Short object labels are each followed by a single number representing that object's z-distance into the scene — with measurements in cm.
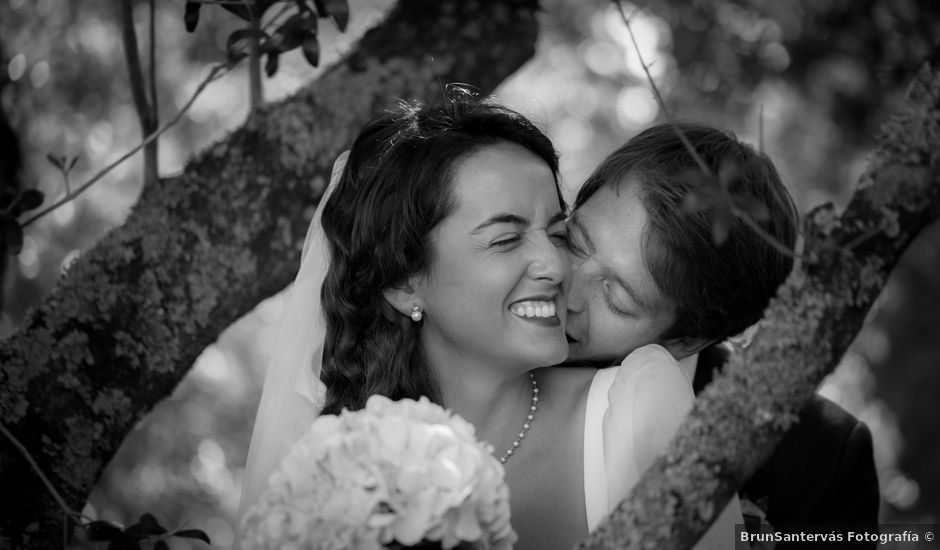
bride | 306
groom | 334
